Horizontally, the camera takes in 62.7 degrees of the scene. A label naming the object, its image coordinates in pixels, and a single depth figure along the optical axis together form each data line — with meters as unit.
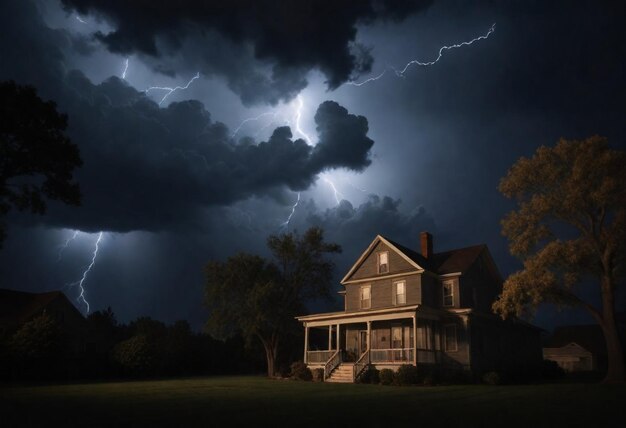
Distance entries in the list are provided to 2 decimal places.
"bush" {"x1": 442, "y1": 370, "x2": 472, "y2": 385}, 28.95
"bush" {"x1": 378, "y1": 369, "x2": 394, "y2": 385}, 27.92
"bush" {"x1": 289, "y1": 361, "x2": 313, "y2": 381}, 32.56
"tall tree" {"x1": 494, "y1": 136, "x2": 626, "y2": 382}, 27.47
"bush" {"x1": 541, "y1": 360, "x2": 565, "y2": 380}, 35.38
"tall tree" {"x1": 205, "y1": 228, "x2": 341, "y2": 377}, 40.00
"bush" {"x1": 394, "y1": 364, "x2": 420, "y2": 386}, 27.27
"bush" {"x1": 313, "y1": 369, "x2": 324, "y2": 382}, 32.08
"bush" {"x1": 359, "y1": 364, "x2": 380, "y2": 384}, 28.98
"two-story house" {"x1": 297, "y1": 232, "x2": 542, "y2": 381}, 31.23
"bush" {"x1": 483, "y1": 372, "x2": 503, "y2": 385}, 27.62
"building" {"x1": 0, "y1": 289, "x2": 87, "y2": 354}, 46.69
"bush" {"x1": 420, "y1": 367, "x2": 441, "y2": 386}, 26.88
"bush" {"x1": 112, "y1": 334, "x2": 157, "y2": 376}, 40.19
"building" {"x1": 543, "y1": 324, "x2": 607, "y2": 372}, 55.03
